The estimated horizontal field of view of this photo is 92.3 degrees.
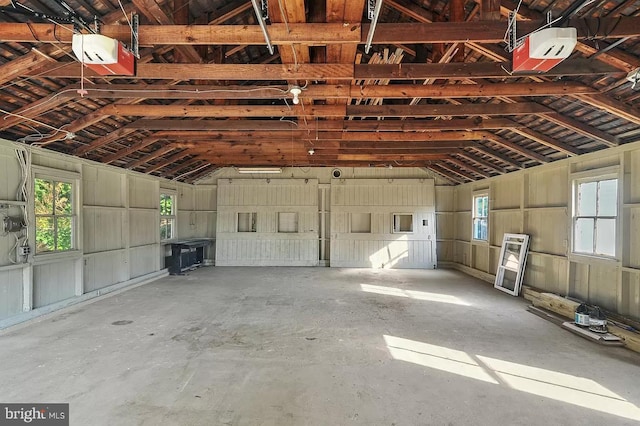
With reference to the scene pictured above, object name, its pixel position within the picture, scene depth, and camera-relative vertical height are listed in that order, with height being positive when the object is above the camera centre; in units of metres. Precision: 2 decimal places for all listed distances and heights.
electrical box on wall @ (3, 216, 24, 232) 4.38 -0.21
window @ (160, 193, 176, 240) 9.11 -0.13
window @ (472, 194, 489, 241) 8.66 +0.00
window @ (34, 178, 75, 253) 5.05 -0.08
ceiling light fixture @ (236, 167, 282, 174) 9.64 +1.38
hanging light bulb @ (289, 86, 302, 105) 3.86 +1.55
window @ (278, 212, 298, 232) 10.73 -0.30
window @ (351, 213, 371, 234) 10.51 -0.29
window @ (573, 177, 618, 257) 4.70 +0.03
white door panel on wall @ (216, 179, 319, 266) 10.46 -0.54
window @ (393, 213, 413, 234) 10.34 -0.27
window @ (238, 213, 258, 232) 10.69 -0.32
